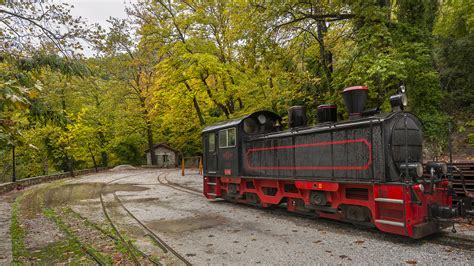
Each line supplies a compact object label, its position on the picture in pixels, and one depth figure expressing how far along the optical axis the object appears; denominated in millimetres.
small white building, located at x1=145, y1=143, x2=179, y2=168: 39638
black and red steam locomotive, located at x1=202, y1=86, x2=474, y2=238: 6043
